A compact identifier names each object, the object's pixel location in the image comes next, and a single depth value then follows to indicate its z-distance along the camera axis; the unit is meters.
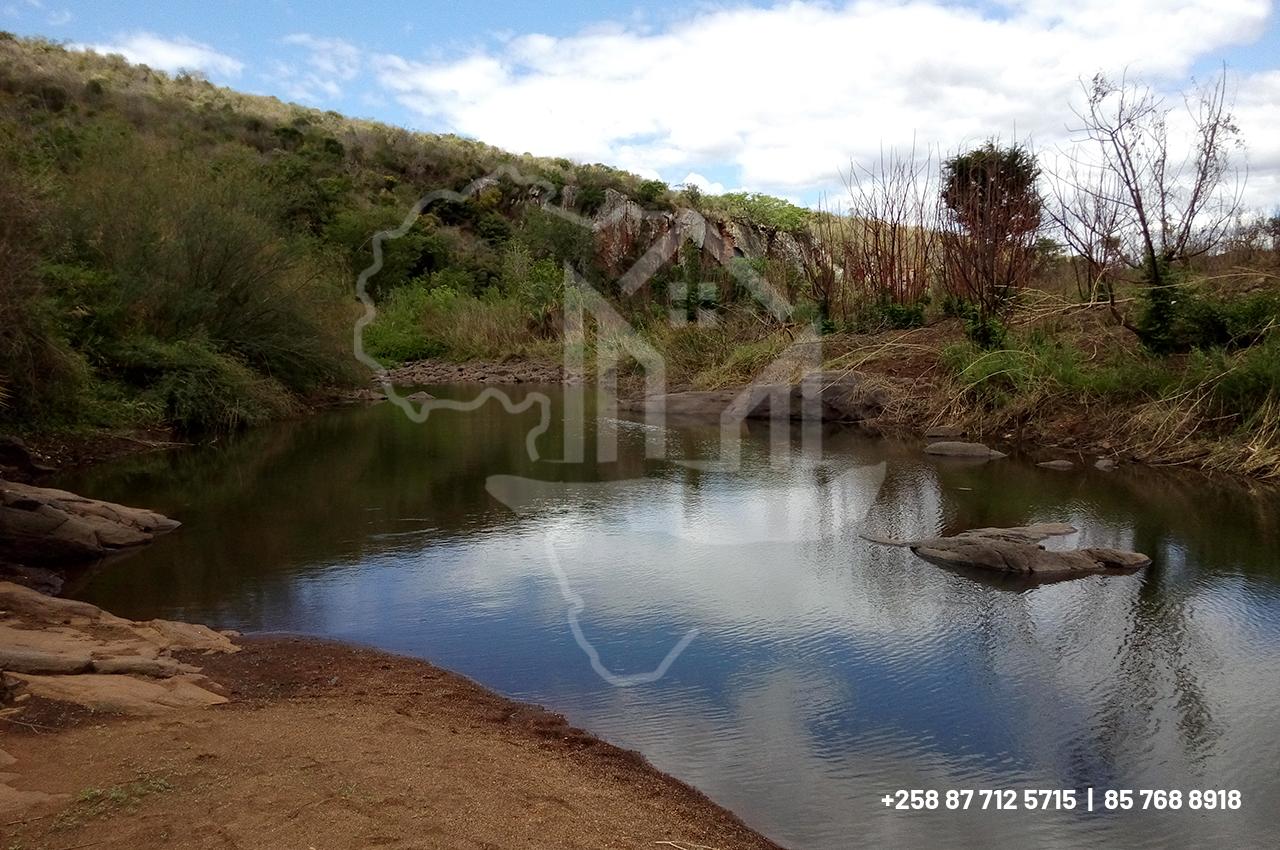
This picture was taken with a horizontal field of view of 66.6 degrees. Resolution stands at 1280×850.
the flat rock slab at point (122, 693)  3.76
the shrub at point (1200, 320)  11.21
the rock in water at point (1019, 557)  6.51
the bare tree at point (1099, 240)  12.83
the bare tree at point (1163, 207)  11.94
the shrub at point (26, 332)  8.90
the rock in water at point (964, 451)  11.68
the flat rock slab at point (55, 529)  6.42
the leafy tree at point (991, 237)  15.27
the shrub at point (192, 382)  12.83
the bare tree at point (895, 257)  17.83
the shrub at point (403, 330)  26.34
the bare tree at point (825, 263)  18.42
